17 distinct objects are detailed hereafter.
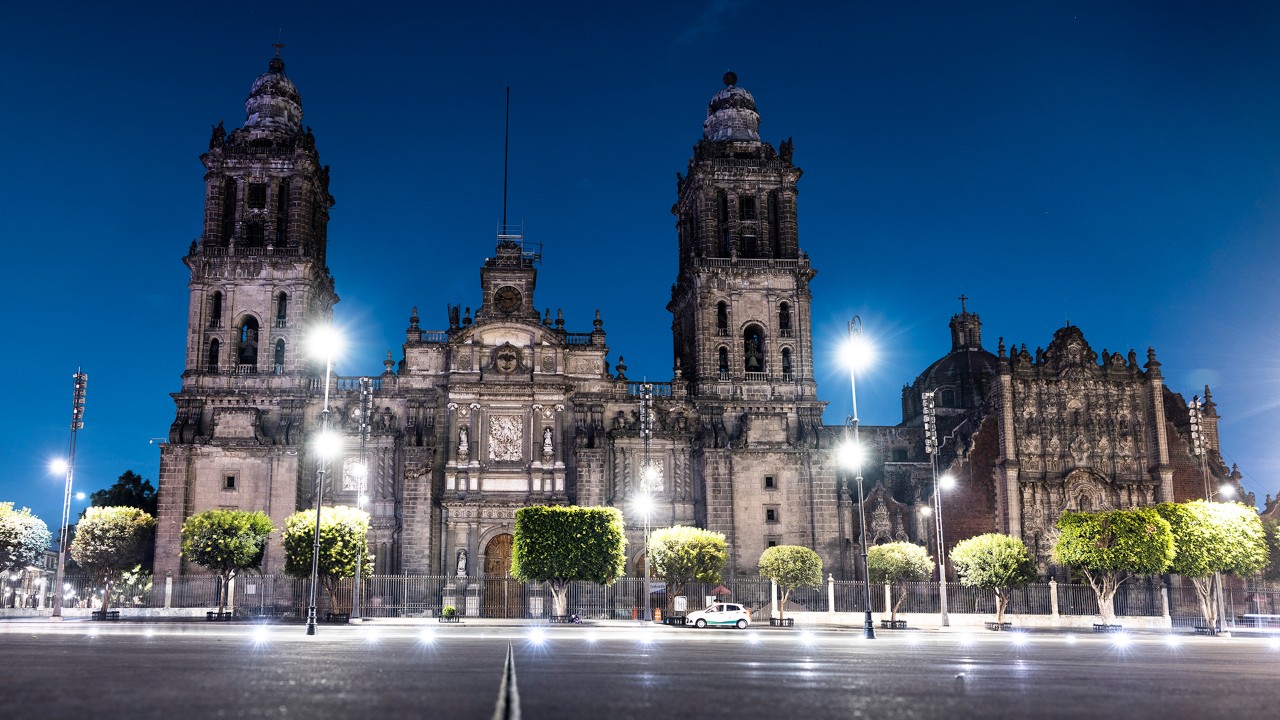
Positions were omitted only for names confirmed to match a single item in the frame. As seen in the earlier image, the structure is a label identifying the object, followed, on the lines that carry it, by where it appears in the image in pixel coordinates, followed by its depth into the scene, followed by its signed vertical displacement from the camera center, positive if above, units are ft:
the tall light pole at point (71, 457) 162.09 +13.18
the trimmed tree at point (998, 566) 165.78 -4.59
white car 157.58 -11.61
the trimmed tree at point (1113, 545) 162.81 -1.45
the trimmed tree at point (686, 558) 176.24 -3.24
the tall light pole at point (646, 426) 167.84 +17.75
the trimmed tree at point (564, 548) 169.58 -1.41
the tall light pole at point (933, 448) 161.68 +13.47
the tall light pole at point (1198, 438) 201.67 +18.77
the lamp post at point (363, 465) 165.78 +13.86
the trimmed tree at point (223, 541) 175.32 +0.05
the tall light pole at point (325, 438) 121.08 +14.42
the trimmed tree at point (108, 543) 191.42 -0.21
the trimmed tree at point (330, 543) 166.09 -0.42
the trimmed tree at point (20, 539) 196.85 +0.62
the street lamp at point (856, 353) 138.62 +24.08
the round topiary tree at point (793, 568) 181.06 -5.19
